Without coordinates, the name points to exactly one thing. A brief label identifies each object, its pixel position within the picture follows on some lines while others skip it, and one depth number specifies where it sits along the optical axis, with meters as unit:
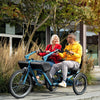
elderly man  6.06
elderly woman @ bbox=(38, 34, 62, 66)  6.51
